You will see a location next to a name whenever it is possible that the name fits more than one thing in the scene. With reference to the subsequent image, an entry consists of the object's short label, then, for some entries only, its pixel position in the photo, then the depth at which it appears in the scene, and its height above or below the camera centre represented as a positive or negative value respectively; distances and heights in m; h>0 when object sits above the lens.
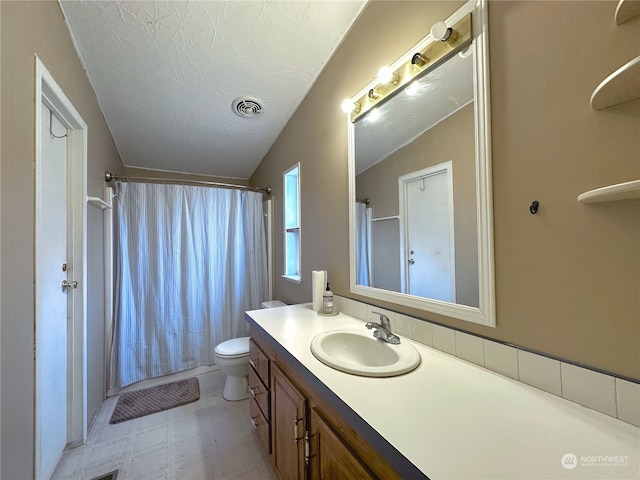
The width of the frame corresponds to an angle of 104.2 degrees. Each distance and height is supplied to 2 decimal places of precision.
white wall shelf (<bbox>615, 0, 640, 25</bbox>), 0.56 +0.52
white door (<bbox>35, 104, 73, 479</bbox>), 1.07 -0.25
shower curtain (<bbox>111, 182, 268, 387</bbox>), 2.18 -0.28
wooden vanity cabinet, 0.65 -0.64
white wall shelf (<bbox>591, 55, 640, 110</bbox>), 0.52 +0.34
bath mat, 1.86 -1.25
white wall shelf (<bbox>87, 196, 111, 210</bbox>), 1.64 +0.32
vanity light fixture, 0.92 +0.78
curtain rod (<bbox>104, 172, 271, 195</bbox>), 2.09 +0.61
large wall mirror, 0.87 +0.29
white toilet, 1.97 -0.98
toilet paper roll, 1.63 -0.29
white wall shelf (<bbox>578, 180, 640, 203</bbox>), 0.51 +0.10
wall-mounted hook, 0.73 +0.10
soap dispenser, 1.54 -0.37
